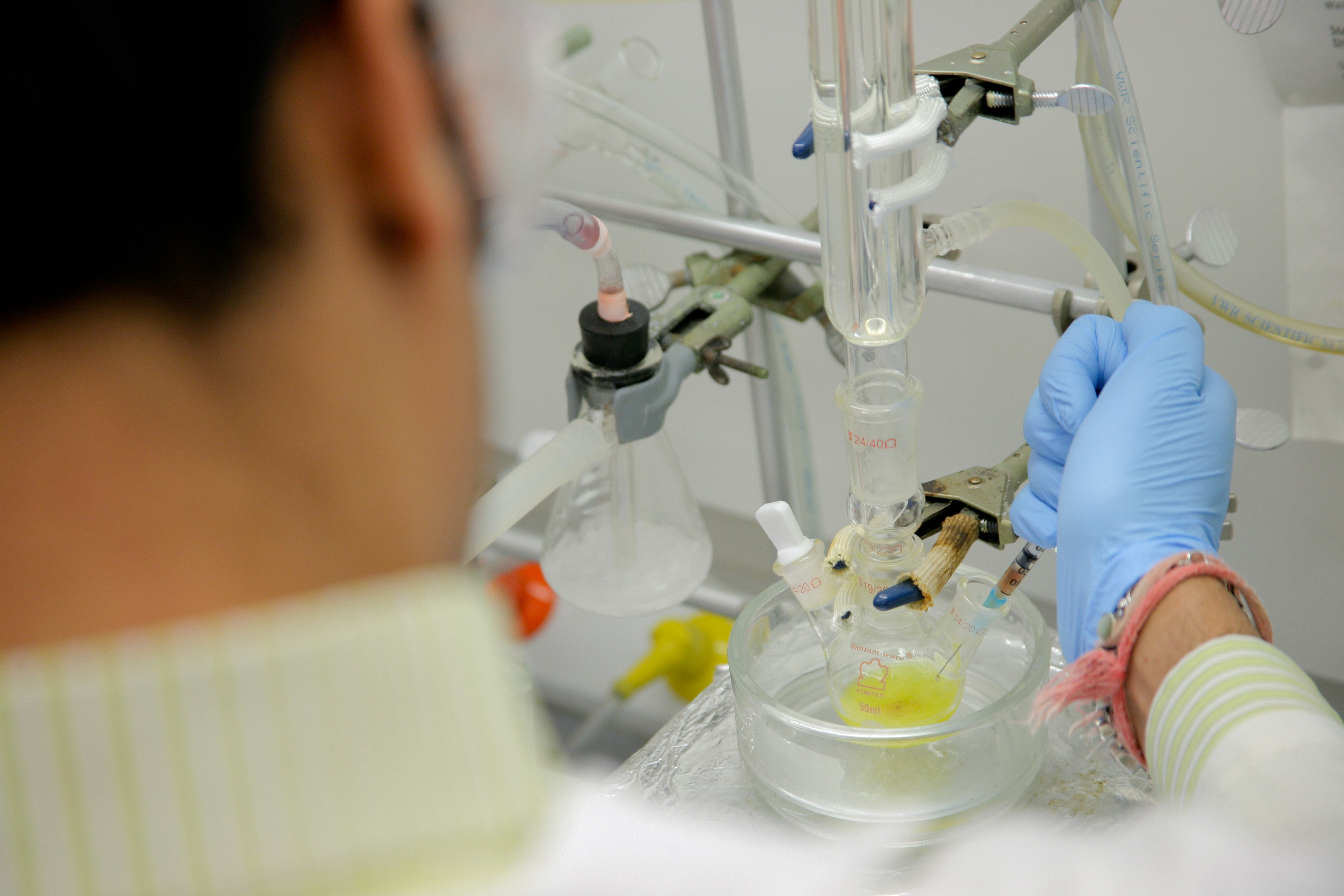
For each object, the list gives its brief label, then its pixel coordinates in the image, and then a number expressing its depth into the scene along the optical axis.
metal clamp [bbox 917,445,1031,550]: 0.87
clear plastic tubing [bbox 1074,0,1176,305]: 0.94
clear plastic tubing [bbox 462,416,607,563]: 1.00
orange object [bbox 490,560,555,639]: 1.84
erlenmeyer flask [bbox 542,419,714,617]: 1.20
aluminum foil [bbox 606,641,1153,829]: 0.88
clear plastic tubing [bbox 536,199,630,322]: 1.02
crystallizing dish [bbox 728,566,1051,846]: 0.80
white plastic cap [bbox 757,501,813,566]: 0.85
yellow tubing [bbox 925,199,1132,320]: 0.84
